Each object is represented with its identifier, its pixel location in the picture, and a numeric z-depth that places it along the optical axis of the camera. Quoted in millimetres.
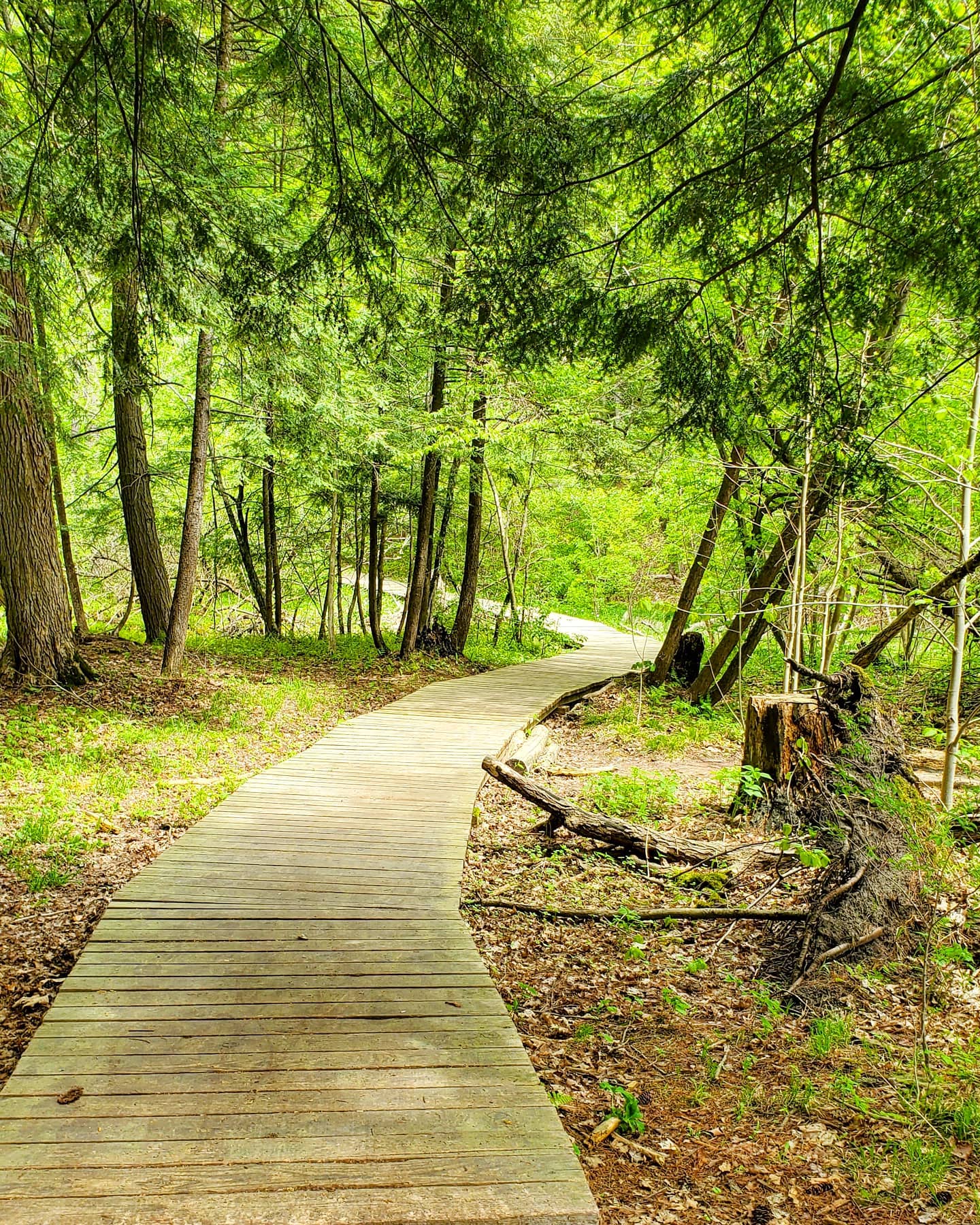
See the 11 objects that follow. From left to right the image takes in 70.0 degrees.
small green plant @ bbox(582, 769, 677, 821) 6719
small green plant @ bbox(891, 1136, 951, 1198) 2588
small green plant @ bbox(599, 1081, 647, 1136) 2959
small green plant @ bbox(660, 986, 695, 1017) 3752
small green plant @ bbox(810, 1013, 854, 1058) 3359
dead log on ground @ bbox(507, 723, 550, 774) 7504
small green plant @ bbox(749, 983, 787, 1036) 3582
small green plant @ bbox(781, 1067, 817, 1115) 3041
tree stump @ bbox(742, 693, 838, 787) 5715
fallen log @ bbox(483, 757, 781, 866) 5492
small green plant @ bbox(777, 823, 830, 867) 3590
